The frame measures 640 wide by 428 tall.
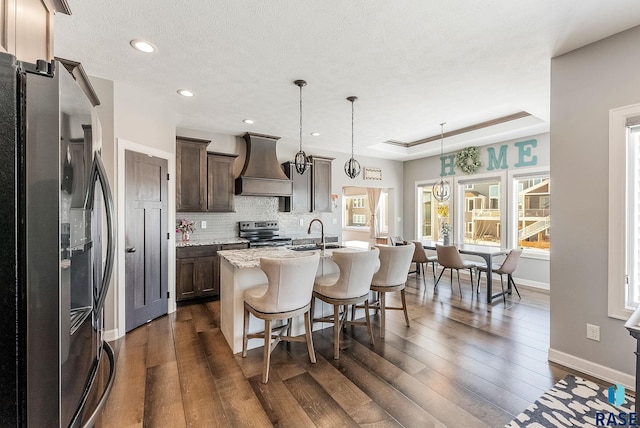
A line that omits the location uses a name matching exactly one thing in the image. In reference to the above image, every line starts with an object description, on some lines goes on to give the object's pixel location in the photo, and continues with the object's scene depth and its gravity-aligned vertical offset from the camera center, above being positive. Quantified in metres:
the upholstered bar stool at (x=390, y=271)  3.03 -0.63
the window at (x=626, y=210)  2.21 +0.03
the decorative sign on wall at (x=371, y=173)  6.91 +1.00
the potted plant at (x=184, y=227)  4.45 -0.22
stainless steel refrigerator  0.66 -0.08
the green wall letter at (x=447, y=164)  6.40 +1.14
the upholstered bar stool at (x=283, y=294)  2.25 -0.68
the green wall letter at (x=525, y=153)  5.09 +1.12
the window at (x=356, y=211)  9.74 +0.09
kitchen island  2.72 -0.70
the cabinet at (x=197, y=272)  4.05 -0.86
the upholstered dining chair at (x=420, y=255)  5.30 -0.78
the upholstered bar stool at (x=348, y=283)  2.63 -0.69
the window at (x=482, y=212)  5.77 +0.03
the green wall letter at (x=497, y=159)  5.49 +1.07
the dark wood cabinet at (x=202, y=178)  4.26 +0.56
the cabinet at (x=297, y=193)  5.50 +0.41
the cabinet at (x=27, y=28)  1.00 +0.75
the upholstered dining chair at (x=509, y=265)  4.32 -0.80
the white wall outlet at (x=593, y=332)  2.34 -0.99
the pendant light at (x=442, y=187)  5.42 +0.55
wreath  5.89 +1.14
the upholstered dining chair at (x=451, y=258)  4.62 -0.74
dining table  4.20 -0.62
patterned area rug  1.83 -1.35
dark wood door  3.19 -0.29
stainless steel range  5.04 -0.38
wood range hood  4.88 +0.74
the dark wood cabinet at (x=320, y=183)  5.79 +0.62
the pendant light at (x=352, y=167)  3.59 +0.60
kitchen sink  3.78 -0.46
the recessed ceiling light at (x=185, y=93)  3.29 +1.43
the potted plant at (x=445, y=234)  5.29 -0.39
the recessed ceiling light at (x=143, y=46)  2.34 +1.42
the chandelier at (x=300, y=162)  3.54 +0.65
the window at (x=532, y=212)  5.11 +0.03
